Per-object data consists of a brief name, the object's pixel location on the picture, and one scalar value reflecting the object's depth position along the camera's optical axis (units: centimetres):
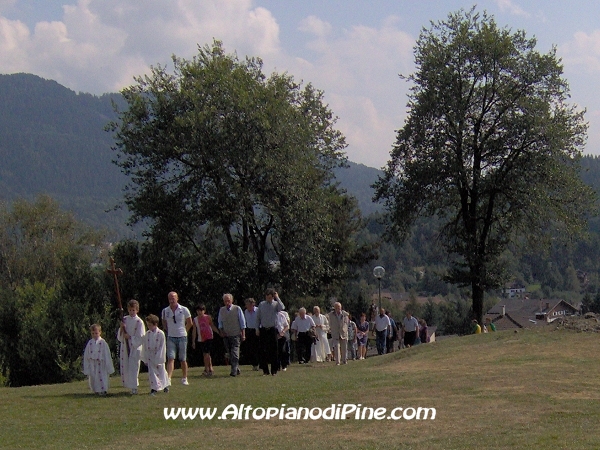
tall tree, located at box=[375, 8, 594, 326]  3641
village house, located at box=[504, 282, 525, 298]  16706
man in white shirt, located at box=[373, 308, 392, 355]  2697
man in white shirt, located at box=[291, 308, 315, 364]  2361
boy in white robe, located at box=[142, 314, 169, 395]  1492
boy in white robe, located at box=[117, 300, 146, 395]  1532
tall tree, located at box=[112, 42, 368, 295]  3697
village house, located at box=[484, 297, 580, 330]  10925
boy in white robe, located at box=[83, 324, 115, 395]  1538
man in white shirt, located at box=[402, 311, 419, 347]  2902
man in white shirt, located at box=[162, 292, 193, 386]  1597
